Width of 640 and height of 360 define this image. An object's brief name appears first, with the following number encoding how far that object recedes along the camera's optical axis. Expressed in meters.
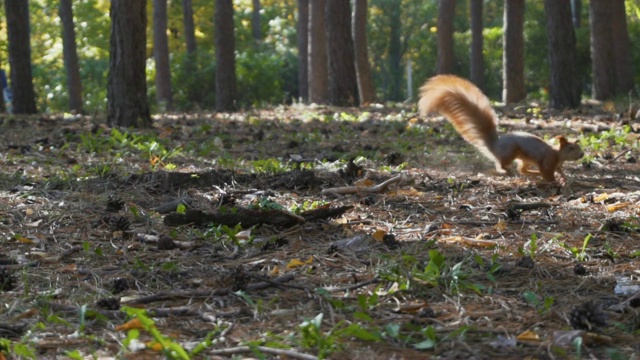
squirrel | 7.82
